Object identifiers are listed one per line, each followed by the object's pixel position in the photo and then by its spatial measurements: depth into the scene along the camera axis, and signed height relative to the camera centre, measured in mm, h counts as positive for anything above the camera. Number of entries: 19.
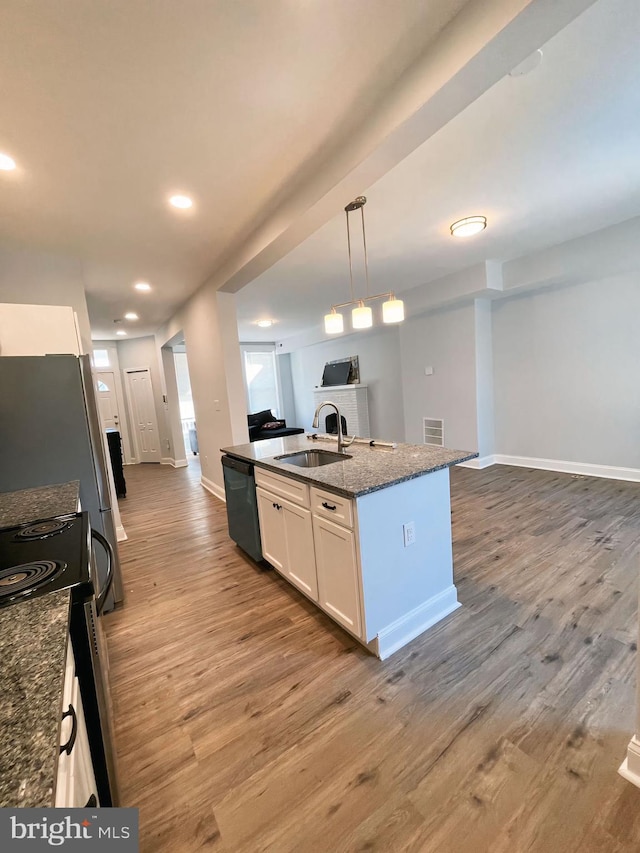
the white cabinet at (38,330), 2455 +577
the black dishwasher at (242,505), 2770 -883
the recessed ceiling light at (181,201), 2402 +1352
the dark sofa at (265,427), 7848 -748
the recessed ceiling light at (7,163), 1900 +1353
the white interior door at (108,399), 7457 +160
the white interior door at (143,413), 7648 -208
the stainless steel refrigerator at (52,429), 2115 -111
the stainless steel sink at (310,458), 2608 -505
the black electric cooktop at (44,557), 988 -476
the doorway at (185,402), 8445 -38
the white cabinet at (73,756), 642 -699
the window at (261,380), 9477 +370
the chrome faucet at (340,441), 2508 -400
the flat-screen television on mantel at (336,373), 7621 +335
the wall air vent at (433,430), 5617 -796
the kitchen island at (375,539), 1760 -821
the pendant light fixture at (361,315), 2502 +512
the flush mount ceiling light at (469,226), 3109 +1331
